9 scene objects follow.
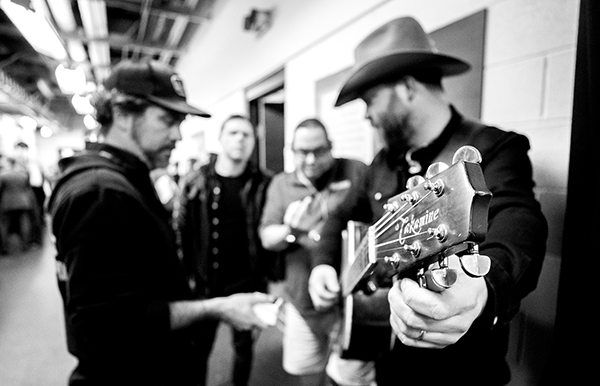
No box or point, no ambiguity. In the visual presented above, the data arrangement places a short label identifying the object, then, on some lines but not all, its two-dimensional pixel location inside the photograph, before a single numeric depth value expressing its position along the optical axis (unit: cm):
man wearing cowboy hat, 56
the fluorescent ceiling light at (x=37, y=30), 163
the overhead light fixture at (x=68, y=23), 358
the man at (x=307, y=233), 190
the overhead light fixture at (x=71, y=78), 377
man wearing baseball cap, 101
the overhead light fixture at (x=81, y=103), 491
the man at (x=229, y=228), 214
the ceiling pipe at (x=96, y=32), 411
